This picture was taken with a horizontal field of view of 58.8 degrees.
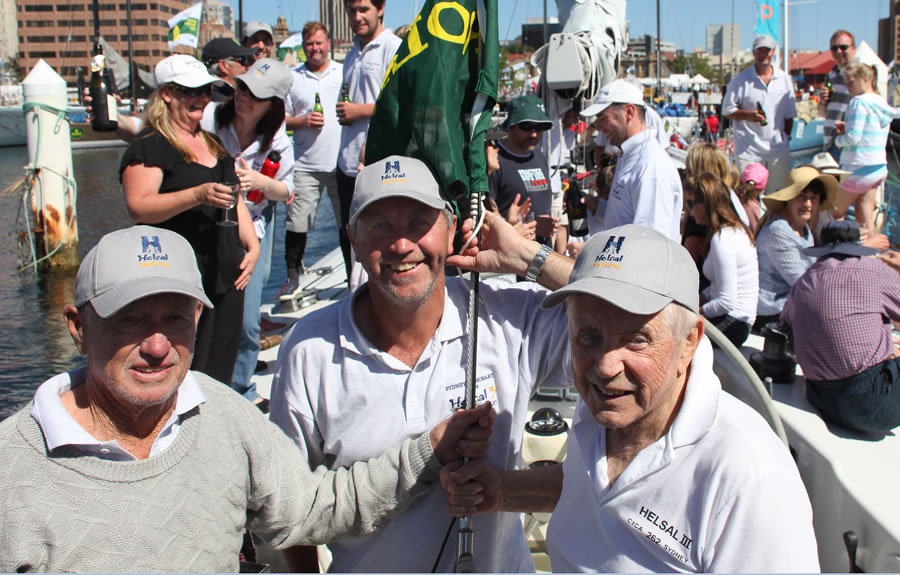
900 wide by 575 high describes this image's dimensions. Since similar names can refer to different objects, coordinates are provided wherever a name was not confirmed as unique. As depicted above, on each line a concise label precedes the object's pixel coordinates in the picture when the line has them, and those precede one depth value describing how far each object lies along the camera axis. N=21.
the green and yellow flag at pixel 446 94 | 2.46
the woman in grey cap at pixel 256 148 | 4.16
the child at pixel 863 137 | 7.99
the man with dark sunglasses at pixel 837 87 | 8.91
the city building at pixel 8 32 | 95.51
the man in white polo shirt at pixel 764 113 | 9.30
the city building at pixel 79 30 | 99.50
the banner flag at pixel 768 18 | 15.91
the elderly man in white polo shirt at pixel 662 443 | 1.74
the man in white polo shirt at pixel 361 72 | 5.34
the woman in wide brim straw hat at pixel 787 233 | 5.34
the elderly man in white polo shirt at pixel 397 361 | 2.39
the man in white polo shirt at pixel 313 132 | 6.25
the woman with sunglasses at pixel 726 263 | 4.75
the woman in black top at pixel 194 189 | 3.49
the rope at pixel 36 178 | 10.19
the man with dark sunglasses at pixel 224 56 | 5.95
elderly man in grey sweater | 1.78
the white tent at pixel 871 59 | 9.87
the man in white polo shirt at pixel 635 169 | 4.79
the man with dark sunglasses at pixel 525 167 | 6.34
